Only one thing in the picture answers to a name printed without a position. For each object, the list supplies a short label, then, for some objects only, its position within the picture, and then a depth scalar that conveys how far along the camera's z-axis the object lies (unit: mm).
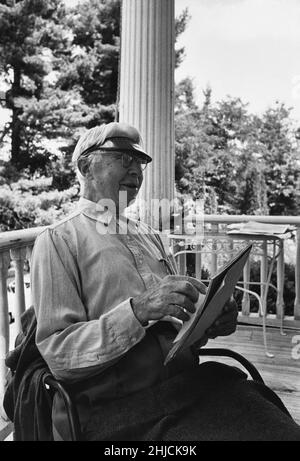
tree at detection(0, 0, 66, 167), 12070
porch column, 3100
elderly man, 937
